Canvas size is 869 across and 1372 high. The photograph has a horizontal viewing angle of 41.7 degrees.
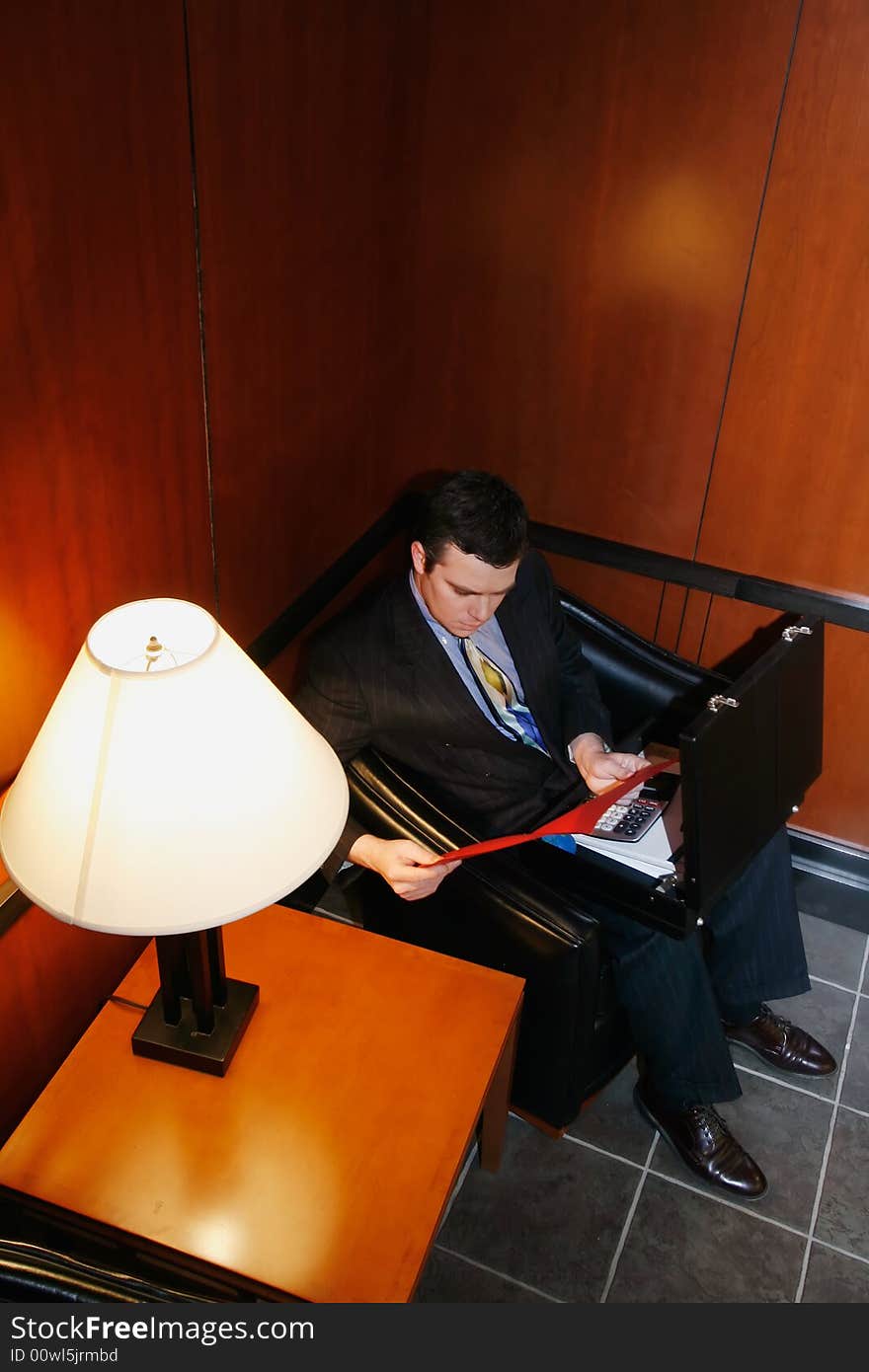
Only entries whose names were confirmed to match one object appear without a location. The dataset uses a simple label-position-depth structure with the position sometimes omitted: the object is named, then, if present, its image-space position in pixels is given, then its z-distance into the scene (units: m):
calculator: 2.22
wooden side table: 1.59
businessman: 2.12
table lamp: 1.32
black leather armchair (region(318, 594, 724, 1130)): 2.09
